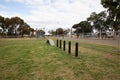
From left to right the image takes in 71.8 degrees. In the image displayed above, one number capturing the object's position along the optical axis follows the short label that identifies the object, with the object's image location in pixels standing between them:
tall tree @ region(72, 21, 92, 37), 47.04
